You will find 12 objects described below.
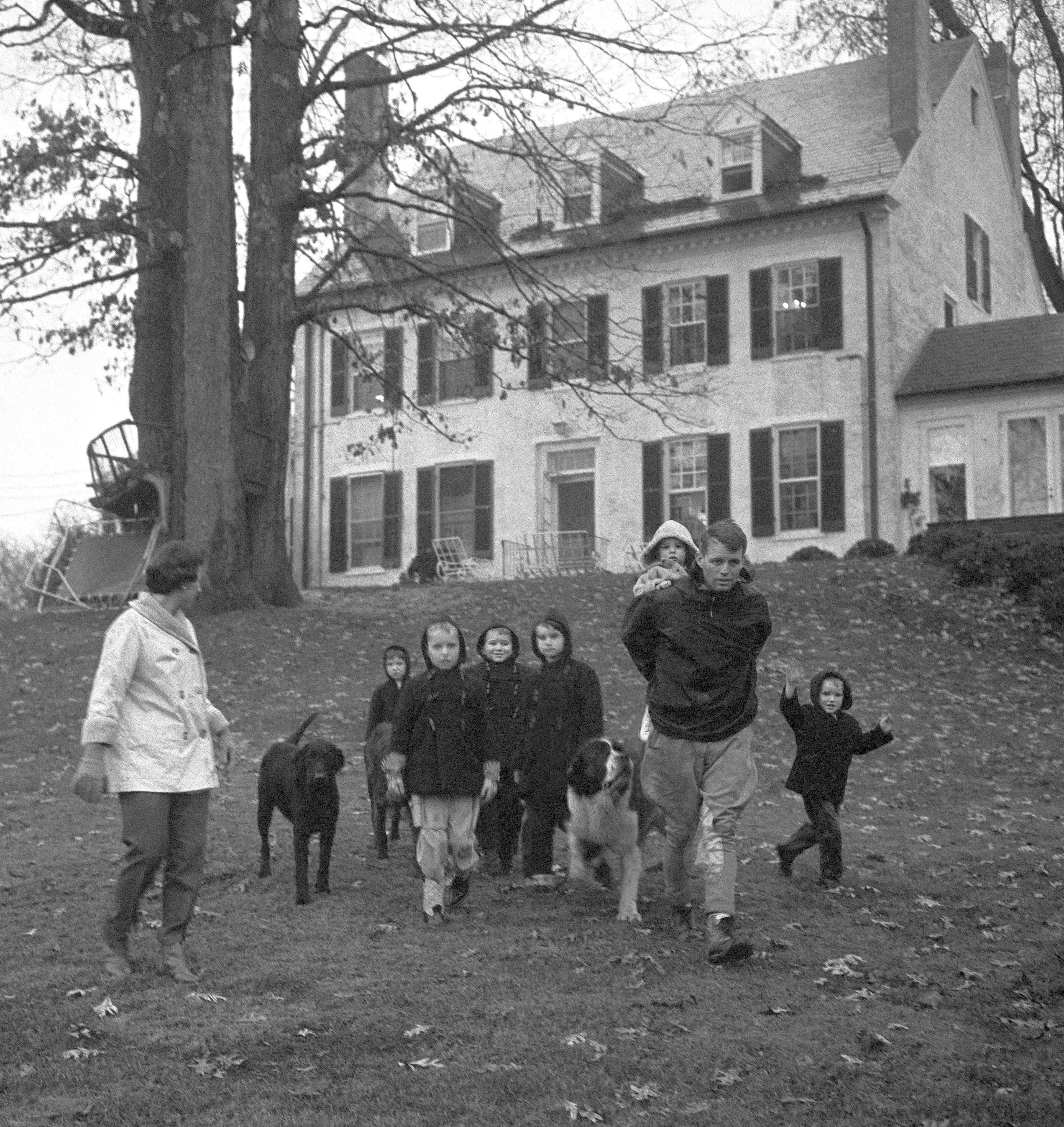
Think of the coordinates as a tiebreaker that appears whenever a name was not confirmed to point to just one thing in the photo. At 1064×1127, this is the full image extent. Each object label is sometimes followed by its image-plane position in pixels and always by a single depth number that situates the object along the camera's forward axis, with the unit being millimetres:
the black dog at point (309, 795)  9000
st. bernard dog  8328
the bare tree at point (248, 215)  18047
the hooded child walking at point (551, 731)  8984
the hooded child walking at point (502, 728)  9328
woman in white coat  7082
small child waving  9320
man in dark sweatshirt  7410
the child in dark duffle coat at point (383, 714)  10242
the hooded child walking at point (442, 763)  8398
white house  28422
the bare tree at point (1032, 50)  36719
